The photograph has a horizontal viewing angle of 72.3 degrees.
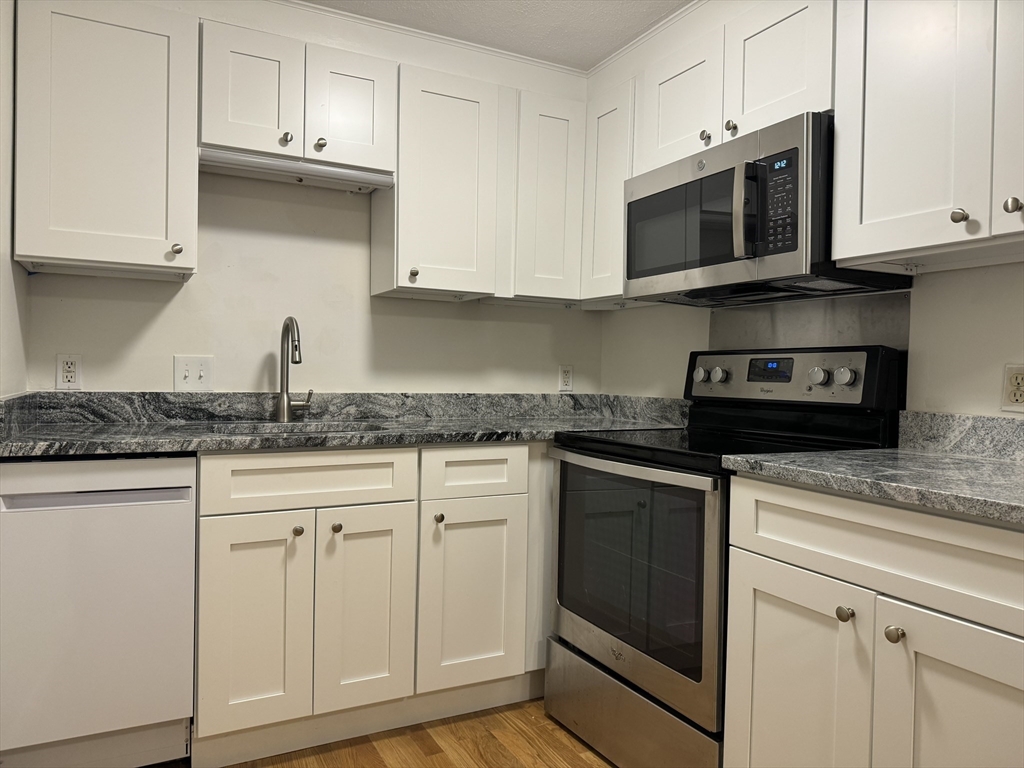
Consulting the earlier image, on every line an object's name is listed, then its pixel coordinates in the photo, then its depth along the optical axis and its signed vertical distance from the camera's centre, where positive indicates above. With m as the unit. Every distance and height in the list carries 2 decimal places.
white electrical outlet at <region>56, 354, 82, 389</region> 2.13 -0.02
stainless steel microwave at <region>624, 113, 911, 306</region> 1.71 +0.42
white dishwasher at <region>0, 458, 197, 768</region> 1.65 -0.59
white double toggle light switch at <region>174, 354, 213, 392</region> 2.28 -0.02
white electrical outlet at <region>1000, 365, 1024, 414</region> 1.60 -0.01
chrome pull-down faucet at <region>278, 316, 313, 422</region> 2.29 +0.05
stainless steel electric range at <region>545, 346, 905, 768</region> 1.65 -0.42
